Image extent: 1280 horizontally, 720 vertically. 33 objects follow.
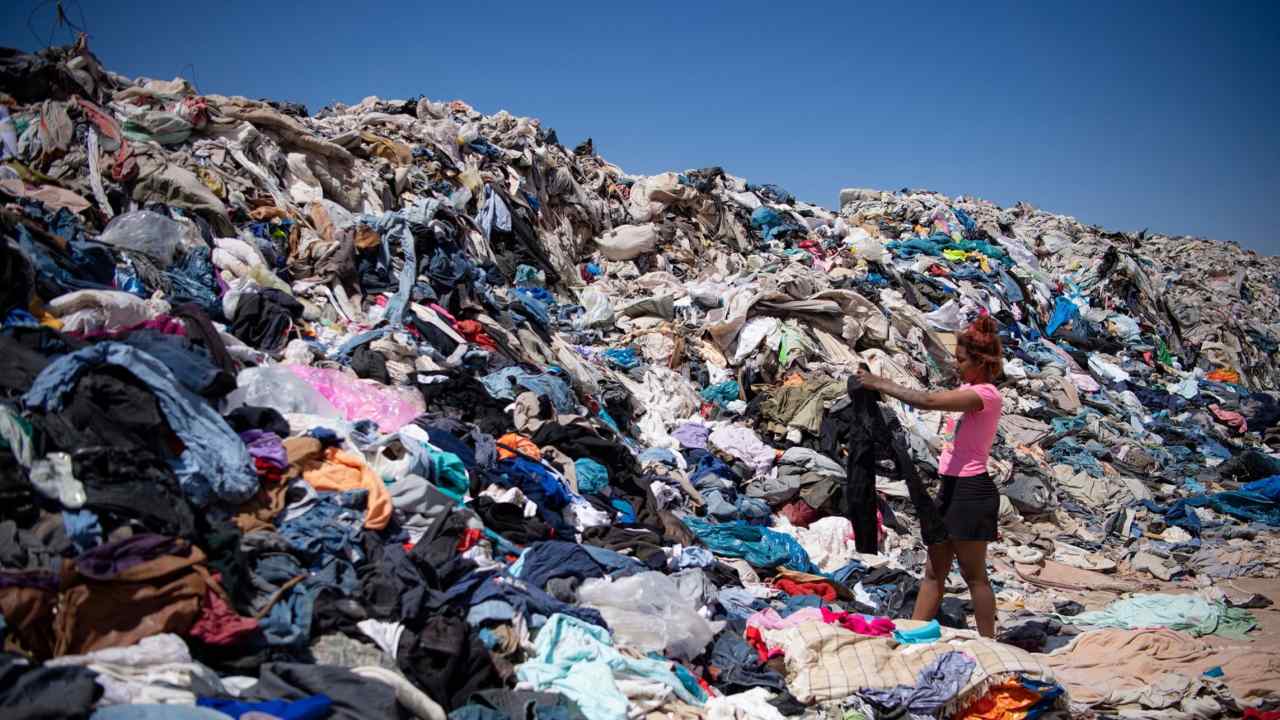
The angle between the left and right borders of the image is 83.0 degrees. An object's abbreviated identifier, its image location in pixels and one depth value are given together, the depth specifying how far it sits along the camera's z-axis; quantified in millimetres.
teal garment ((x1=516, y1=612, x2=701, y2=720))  2838
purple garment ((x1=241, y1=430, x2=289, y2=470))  3404
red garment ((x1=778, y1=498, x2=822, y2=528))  5852
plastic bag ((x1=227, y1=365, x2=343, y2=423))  4133
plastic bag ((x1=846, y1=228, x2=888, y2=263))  10633
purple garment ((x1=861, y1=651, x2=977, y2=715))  3078
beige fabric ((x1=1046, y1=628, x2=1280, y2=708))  3215
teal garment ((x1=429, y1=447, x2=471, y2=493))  4109
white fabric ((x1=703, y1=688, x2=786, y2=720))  3014
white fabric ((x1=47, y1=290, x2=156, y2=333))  3797
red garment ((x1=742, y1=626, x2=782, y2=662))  3539
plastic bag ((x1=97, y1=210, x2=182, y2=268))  5039
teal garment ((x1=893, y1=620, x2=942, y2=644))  3541
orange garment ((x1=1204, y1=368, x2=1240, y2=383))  11789
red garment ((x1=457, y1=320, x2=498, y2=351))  6379
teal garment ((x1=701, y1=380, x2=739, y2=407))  7602
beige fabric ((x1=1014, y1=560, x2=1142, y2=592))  5477
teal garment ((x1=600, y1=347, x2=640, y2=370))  8008
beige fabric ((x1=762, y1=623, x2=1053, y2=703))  3164
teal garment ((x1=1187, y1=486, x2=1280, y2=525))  6727
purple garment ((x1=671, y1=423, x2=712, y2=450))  6684
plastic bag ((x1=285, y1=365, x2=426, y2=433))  4688
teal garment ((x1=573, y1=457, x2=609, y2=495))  4844
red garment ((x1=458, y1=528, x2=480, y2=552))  3631
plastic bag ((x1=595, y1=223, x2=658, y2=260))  11336
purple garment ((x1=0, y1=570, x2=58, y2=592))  2129
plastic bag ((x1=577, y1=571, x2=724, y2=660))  3406
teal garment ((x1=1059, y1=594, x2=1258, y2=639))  4414
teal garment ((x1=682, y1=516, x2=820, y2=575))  5027
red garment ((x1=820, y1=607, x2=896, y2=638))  3709
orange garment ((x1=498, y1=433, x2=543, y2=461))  4680
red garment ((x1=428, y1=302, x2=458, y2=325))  6352
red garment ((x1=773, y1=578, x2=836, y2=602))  4570
